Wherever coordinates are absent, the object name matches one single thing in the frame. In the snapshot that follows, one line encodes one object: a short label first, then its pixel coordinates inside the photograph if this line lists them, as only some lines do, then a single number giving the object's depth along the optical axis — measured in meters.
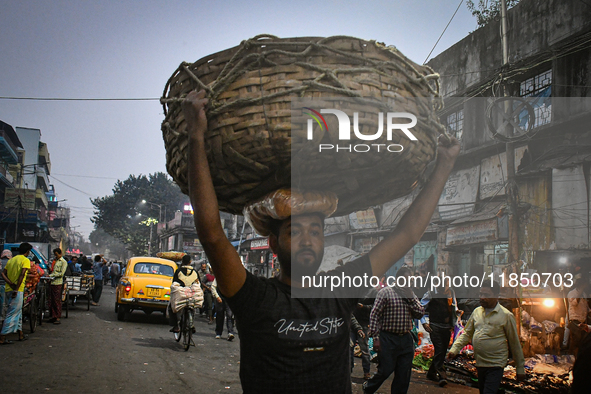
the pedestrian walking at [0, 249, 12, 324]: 8.23
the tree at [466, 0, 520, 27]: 15.73
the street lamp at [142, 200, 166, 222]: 53.47
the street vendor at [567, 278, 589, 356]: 7.42
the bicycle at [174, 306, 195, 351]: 8.60
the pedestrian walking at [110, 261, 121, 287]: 25.29
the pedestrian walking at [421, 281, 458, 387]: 7.42
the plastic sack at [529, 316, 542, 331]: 7.49
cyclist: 9.19
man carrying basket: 1.72
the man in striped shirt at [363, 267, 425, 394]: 5.34
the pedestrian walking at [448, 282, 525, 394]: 4.86
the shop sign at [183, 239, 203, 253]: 48.69
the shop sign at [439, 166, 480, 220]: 15.49
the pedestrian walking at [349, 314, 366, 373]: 7.14
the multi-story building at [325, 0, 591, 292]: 12.05
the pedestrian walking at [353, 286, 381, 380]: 7.26
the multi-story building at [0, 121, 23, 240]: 31.10
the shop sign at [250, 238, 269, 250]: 25.98
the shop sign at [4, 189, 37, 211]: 30.73
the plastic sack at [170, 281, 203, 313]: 9.09
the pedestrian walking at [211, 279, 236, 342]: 10.31
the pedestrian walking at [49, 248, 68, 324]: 10.76
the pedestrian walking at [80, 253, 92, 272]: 17.48
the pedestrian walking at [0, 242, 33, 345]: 7.82
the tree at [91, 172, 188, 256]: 55.75
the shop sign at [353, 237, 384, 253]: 18.40
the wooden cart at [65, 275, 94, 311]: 13.61
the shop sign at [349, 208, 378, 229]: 18.70
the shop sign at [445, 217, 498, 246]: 13.58
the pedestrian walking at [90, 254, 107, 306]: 16.50
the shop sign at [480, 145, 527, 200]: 14.41
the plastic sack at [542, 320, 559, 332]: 7.59
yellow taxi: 11.92
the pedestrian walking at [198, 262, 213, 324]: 12.47
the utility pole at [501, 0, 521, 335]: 12.45
